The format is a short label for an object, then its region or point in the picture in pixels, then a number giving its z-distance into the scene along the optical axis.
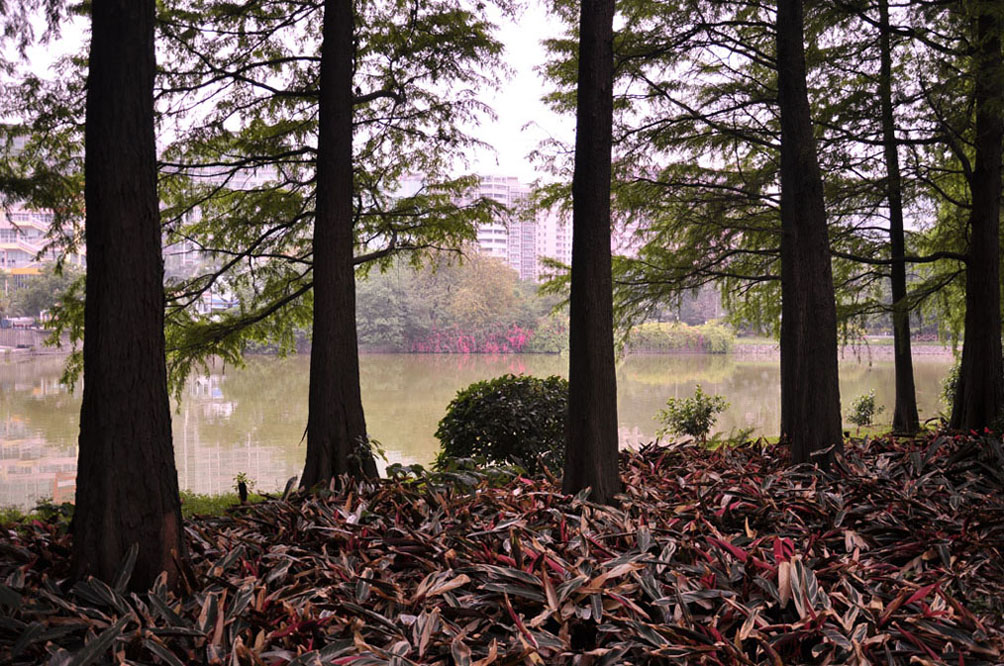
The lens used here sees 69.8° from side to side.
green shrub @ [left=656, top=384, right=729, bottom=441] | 10.20
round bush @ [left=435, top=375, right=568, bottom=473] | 7.01
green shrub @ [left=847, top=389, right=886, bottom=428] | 12.78
